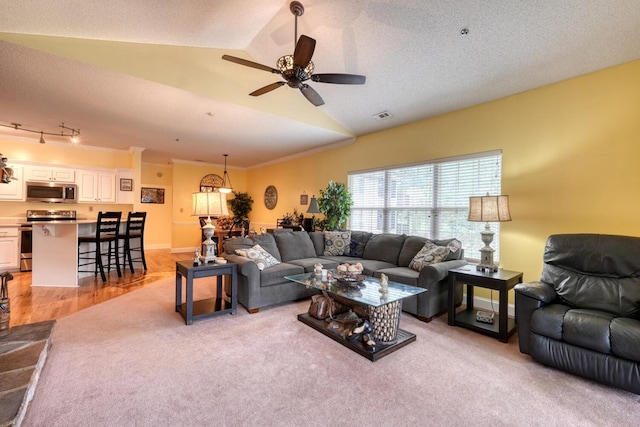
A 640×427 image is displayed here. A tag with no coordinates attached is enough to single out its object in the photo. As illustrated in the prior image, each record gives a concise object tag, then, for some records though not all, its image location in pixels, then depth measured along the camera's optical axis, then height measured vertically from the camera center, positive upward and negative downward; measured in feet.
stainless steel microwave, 18.70 +1.16
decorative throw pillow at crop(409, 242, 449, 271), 11.63 -1.69
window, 12.62 +1.03
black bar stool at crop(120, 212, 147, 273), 17.21 -1.48
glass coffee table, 8.02 -3.03
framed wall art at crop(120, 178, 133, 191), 21.94 +2.05
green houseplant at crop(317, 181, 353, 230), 17.74 +0.68
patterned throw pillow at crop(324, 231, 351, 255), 15.67 -1.62
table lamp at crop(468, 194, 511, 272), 10.03 +0.10
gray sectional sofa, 10.80 -2.30
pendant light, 29.45 +3.28
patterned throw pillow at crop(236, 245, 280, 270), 11.62 -1.85
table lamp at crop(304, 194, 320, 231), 19.30 -0.11
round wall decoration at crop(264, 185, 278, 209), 26.23 +1.51
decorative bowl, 9.59 -2.22
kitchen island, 14.33 -2.35
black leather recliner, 6.42 -2.43
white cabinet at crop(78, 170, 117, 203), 20.53 +1.74
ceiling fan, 7.64 +4.25
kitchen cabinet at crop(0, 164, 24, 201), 18.01 +1.34
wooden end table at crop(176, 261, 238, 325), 9.84 -3.18
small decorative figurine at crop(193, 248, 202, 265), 10.60 -1.81
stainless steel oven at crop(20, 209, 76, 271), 17.42 -1.40
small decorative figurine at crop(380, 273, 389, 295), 8.86 -2.28
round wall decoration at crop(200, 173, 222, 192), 28.02 +3.02
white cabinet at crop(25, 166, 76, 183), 18.84 +2.41
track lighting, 15.96 +4.71
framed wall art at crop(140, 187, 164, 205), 26.81 +1.51
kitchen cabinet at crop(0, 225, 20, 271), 17.12 -2.46
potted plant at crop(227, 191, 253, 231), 29.28 +0.68
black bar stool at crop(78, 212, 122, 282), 15.51 -1.73
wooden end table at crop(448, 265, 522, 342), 9.10 -2.62
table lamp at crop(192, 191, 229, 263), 10.75 +0.13
